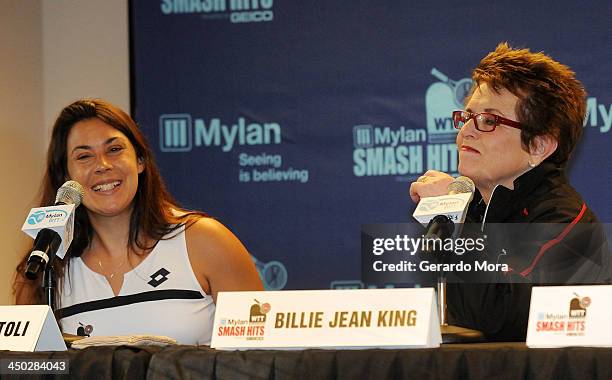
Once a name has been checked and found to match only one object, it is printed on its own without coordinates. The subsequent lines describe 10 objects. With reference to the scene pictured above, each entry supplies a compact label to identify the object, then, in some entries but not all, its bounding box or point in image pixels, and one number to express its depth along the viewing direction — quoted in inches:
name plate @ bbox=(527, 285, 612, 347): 172.6
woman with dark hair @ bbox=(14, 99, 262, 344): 212.8
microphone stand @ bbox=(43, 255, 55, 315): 192.1
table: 171.6
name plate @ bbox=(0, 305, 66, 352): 181.1
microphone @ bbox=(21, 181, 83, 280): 189.2
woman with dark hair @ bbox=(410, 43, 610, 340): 193.5
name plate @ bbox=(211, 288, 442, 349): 175.4
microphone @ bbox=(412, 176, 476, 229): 185.5
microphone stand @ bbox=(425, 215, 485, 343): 184.0
